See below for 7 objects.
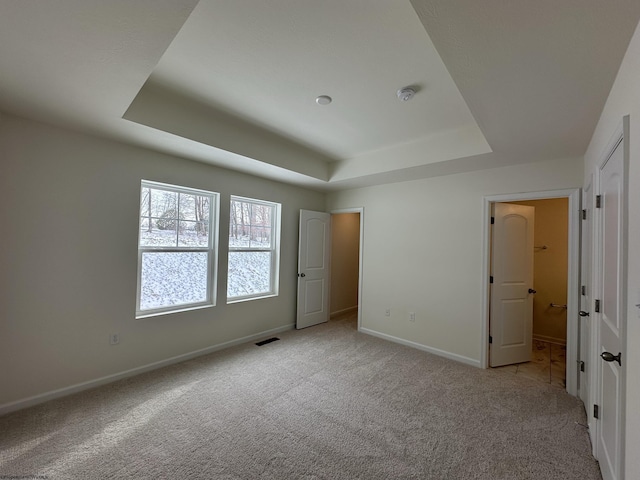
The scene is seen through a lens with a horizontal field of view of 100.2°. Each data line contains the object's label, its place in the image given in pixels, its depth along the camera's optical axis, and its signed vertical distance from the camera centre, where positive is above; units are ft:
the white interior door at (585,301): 7.42 -1.52
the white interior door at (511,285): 10.75 -1.51
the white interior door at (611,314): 4.47 -1.20
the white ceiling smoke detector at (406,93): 7.11 +4.14
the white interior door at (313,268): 15.02 -1.44
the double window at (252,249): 12.62 -0.34
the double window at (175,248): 9.88 -0.31
